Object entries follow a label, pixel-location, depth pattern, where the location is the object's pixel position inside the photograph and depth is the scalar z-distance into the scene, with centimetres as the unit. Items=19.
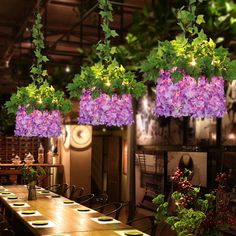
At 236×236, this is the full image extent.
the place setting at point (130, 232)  476
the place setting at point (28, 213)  590
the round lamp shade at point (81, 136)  1357
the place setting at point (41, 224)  512
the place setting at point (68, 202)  714
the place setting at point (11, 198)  753
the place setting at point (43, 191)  879
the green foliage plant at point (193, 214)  312
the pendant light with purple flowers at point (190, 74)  315
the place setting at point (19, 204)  676
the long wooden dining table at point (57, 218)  492
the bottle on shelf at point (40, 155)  1467
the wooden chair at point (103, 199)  741
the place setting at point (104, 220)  548
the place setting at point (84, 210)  624
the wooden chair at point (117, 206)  640
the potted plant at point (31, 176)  755
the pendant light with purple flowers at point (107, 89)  499
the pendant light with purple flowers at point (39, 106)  710
